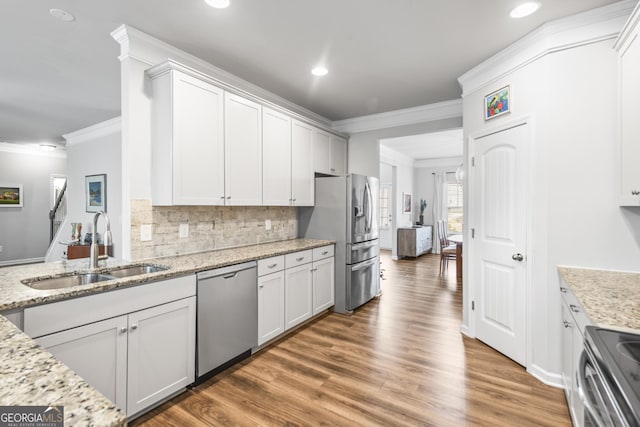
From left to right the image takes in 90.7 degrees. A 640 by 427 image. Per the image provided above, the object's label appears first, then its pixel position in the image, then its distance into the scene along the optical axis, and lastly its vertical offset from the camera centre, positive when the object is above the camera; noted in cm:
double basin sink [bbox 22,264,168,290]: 192 -42
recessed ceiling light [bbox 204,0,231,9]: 208 +139
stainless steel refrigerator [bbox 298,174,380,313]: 387 -19
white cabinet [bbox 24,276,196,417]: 159 -72
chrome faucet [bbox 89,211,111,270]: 208 -20
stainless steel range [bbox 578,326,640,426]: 90 -53
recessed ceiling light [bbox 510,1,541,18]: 212 +139
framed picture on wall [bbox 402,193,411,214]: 843 +24
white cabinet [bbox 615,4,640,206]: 182 +62
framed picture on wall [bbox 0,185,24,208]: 649 +36
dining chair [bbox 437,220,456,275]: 624 -79
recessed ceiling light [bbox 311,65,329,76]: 308 +140
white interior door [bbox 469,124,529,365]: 259 -25
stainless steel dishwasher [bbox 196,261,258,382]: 231 -82
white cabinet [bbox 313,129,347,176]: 415 +82
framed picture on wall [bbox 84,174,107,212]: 522 +35
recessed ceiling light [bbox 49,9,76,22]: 215 +138
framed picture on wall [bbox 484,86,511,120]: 268 +96
